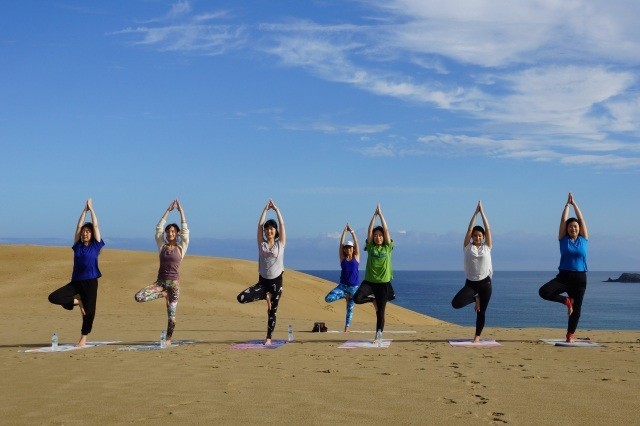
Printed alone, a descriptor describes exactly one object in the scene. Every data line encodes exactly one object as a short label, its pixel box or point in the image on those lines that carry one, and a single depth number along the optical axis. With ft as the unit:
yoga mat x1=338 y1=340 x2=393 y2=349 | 39.69
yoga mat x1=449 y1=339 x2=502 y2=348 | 40.14
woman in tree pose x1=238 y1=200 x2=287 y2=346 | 40.98
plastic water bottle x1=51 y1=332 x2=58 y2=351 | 39.42
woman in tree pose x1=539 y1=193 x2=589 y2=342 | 40.98
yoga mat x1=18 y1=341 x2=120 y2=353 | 38.80
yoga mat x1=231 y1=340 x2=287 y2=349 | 40.04
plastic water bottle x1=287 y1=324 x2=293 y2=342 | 44.77
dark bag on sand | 53.52
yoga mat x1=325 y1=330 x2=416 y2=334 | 53.25
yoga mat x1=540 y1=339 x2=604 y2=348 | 39.83
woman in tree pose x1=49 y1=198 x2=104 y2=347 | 40.78
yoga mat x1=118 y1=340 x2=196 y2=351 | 38.80
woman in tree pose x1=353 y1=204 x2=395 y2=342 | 41.16
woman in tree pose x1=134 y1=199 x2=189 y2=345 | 40.83
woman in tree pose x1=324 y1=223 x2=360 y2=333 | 51.42
